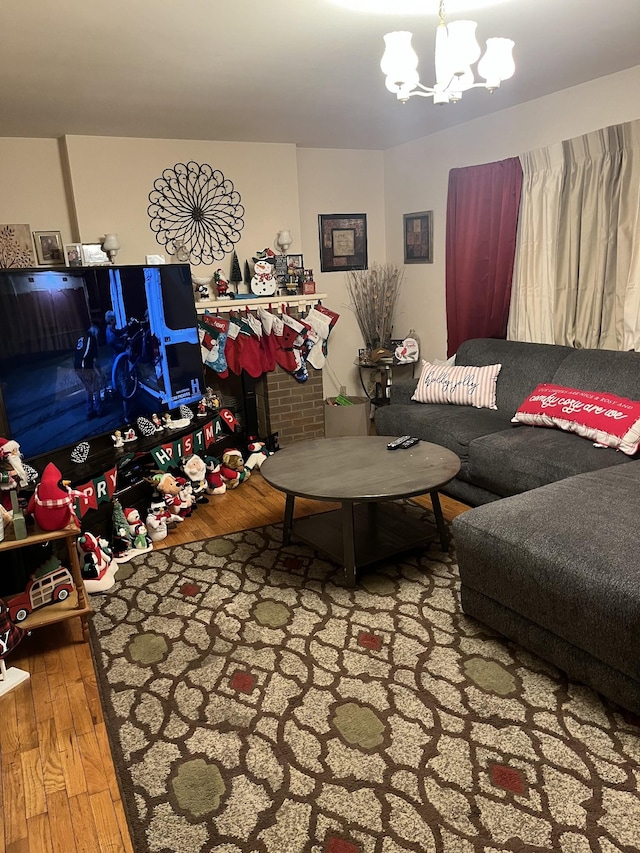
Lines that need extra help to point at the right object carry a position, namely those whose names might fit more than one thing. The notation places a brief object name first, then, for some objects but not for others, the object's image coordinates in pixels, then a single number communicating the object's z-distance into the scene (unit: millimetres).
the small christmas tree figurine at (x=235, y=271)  4410
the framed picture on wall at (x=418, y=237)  4742
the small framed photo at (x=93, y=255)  3652
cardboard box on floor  4766
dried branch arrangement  5125
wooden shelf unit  2164
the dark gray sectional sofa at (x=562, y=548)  1744
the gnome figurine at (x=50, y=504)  2188
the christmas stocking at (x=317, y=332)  4578
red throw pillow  2785
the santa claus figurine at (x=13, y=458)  2301
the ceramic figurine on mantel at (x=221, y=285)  4277
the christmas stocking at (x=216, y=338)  4172
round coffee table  2496
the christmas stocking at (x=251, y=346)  4309
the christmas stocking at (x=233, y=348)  4254
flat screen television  2682
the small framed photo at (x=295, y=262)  4641
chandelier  1877
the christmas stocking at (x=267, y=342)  4352
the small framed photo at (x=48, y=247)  3936
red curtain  3930
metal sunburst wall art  4160
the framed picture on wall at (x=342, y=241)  4980
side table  4910
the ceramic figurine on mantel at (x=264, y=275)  4391
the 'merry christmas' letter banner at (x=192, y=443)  3371
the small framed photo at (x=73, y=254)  3664
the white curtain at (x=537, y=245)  3627
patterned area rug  1483
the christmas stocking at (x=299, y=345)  4434
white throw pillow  3750
